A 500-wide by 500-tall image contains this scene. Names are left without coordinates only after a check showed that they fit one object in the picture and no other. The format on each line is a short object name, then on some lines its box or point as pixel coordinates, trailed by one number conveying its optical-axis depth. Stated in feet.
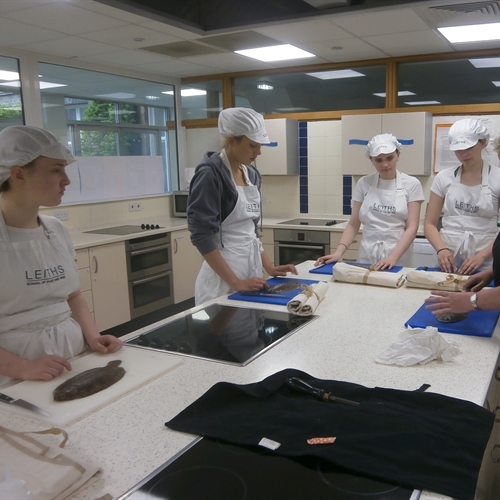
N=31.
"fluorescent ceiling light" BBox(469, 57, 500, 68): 13.66
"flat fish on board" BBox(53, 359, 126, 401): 3.77
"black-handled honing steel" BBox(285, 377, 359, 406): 3.57
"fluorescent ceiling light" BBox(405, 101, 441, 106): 14.57
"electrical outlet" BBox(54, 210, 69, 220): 13.75
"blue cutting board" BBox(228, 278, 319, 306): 6.24
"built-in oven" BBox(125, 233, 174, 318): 13.52
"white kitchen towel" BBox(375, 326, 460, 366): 4.34
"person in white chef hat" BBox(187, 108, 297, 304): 6.54
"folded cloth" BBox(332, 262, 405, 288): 6.95
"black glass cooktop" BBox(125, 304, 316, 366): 4.71
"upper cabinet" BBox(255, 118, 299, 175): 15.57
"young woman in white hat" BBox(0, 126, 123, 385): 4.54
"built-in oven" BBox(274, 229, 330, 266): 14.65
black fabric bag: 2.80
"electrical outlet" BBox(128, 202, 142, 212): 16.15
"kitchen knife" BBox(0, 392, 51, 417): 3.56
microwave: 16.88
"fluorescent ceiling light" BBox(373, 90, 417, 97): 14.93
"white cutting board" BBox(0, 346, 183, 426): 3.56
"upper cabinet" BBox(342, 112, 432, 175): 13.67
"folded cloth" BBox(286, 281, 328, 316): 5.75
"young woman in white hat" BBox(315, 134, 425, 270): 8.70
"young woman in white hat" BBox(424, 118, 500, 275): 7.88
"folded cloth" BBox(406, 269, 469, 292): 6.61
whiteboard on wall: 14.66
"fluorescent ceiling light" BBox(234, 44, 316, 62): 12.90
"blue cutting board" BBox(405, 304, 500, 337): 5.10
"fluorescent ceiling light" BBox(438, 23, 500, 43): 10.80
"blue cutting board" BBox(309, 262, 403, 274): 7.84
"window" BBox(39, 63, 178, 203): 14.21
